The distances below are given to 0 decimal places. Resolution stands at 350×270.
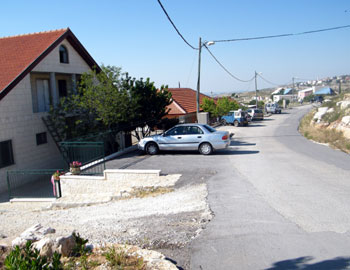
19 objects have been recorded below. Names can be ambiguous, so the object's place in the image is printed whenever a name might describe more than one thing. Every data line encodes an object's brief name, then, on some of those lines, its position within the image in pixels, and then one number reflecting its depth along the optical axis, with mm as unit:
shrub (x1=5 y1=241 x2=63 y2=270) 4156
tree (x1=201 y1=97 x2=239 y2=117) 33906
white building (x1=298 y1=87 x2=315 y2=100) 117788
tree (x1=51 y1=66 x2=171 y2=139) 17266
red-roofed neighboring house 33156
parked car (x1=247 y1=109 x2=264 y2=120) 41312
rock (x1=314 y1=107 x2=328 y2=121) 29562
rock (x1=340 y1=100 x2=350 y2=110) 25619
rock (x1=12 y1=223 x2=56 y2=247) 5664
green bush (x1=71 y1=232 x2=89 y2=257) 5367
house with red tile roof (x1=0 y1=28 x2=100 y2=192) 16156
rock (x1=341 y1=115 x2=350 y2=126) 20600
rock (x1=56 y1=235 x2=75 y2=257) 5316
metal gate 14806
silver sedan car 15734
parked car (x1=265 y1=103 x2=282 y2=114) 55312
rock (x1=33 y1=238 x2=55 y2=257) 5266
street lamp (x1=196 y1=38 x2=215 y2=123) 22278
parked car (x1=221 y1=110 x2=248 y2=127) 34250
